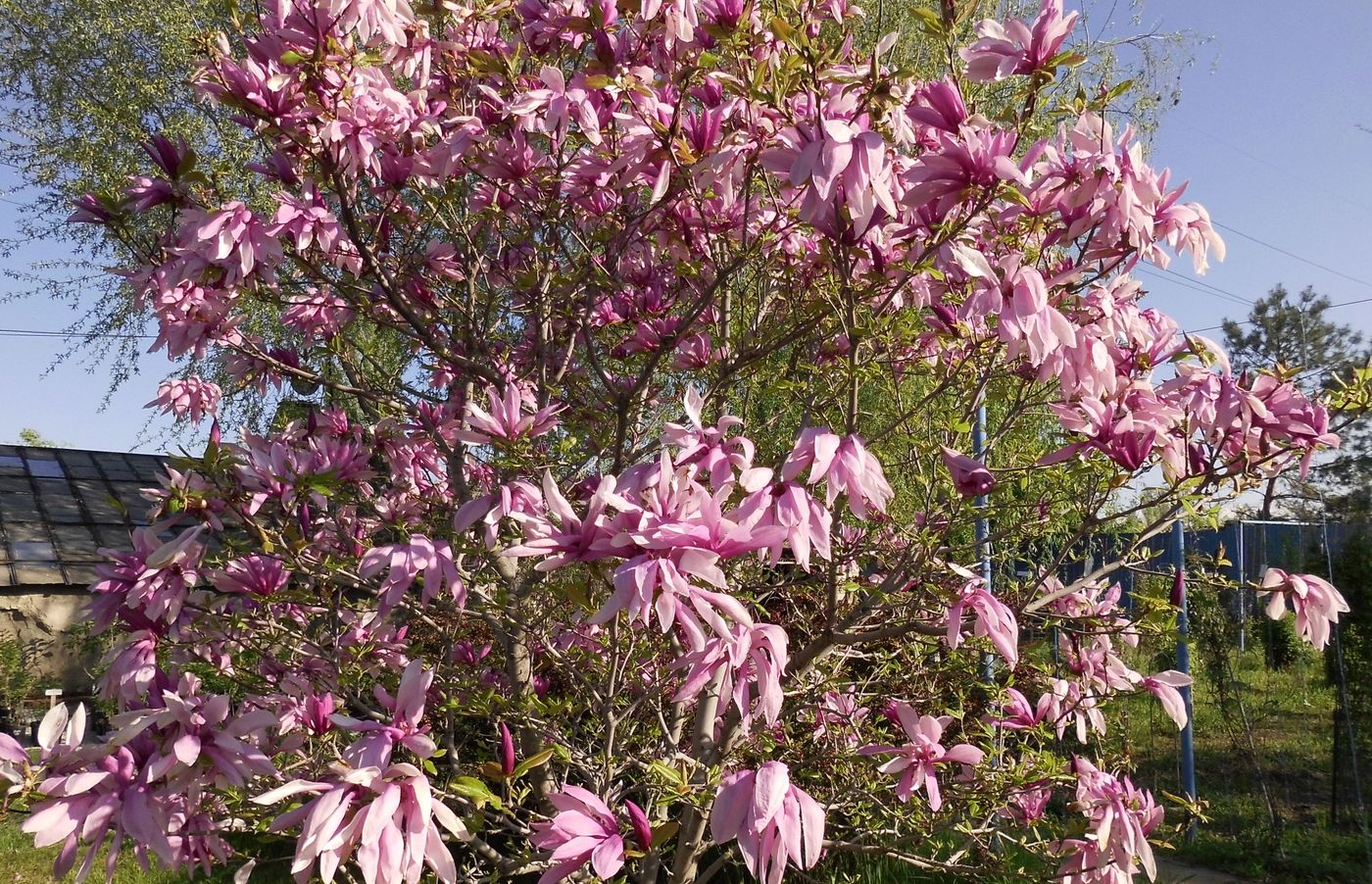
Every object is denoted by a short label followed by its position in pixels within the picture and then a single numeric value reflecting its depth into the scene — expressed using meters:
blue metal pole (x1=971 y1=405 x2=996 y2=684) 1.88
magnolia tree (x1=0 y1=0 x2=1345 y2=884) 1.22
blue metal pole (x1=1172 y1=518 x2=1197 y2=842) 4.38
